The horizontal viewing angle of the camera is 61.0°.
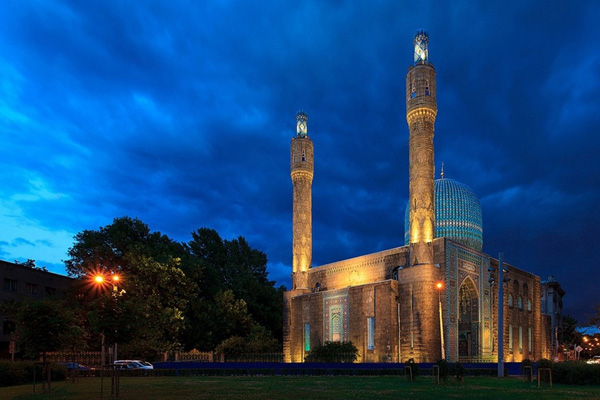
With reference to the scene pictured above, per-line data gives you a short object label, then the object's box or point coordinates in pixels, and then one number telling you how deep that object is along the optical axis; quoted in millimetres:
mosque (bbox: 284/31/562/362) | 38938
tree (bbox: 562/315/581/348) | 89712
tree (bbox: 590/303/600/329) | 38750
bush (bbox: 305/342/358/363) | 38656
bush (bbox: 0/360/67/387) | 22125
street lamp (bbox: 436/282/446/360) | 33719
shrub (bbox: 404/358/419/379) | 22841
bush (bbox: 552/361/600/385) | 21344
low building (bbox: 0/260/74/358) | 44656
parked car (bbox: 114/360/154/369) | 31609
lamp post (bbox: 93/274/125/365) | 19059
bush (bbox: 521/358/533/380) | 22238
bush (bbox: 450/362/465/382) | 22103
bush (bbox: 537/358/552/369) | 21138
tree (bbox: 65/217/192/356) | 40844
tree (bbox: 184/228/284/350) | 47000
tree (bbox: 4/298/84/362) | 19844
